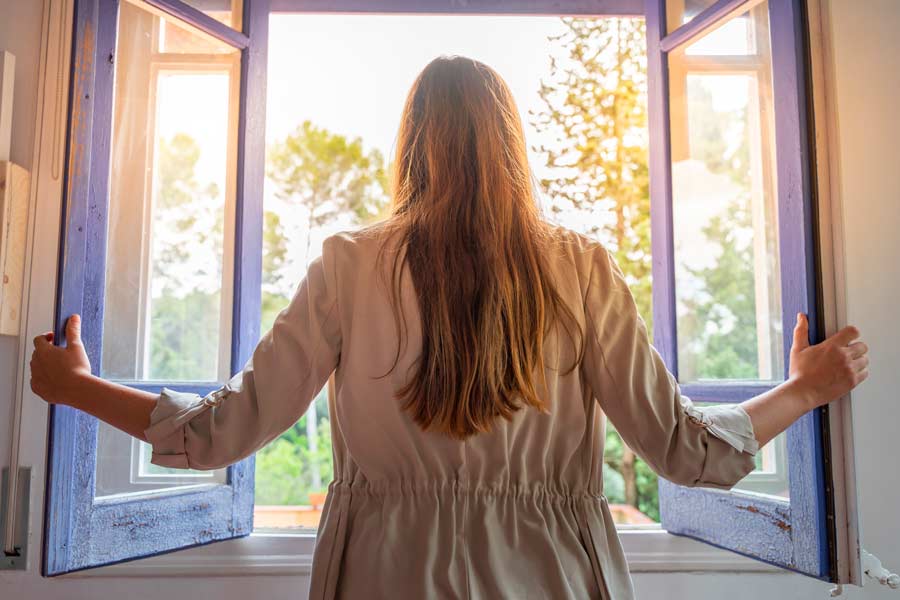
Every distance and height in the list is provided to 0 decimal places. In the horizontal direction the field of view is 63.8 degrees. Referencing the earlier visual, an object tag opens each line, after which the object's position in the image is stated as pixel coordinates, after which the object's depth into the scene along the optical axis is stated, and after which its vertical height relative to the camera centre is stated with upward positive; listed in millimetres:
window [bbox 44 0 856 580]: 1440 +312
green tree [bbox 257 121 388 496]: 5273 +1207
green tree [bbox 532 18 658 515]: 3818 +1283
